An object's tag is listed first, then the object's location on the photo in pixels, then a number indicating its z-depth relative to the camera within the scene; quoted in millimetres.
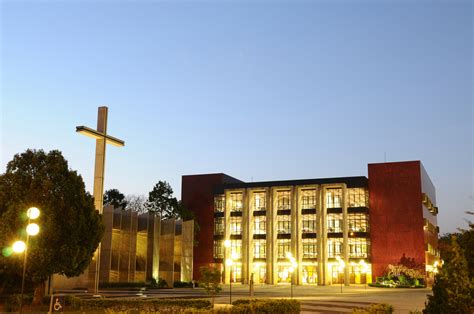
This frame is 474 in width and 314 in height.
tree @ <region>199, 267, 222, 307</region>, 38094
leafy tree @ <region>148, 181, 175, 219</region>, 101812
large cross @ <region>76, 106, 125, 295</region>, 37344
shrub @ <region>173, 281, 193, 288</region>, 77175
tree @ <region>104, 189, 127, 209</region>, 116250
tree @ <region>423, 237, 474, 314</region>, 14484
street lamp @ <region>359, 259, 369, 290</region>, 92719
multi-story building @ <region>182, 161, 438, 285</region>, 92125
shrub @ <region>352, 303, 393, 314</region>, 18688
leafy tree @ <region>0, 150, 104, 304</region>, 30109
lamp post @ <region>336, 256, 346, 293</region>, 84438
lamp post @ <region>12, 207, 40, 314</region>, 20375
